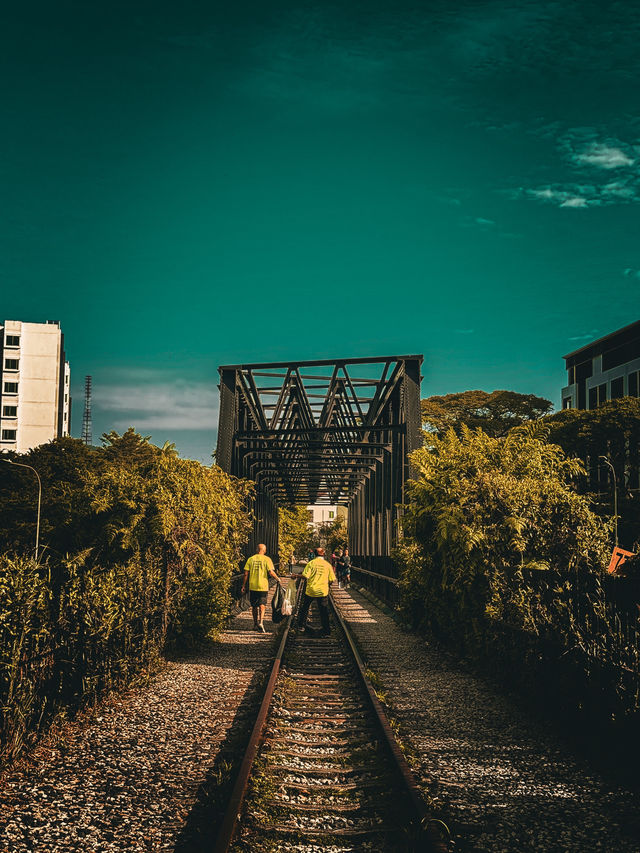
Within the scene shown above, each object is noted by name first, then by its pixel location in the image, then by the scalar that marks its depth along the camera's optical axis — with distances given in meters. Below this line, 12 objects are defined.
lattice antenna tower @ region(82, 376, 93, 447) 120.62
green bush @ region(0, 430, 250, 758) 6.33
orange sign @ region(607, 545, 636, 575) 10.02
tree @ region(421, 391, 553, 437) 55.25
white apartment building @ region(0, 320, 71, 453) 88.56
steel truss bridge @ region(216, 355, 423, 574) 19.86
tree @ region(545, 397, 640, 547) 39.03
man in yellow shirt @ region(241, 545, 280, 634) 14.43
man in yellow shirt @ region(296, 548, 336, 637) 13.88
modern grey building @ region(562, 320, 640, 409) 52.55
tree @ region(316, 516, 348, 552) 63.77
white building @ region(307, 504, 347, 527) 129.98
